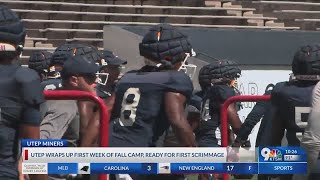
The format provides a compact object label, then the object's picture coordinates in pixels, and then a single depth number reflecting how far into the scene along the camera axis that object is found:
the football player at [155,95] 11.71
